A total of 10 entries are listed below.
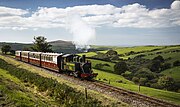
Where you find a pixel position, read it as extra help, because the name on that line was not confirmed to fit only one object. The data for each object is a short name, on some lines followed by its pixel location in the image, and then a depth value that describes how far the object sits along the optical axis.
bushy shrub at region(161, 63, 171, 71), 88.25
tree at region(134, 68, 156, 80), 69.75
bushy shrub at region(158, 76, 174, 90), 49.60
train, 31.95
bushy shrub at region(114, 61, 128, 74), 71.11
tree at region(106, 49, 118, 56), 132.75
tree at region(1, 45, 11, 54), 111.94
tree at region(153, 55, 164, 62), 97.60
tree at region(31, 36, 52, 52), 90.69
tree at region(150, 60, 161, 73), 90.98
